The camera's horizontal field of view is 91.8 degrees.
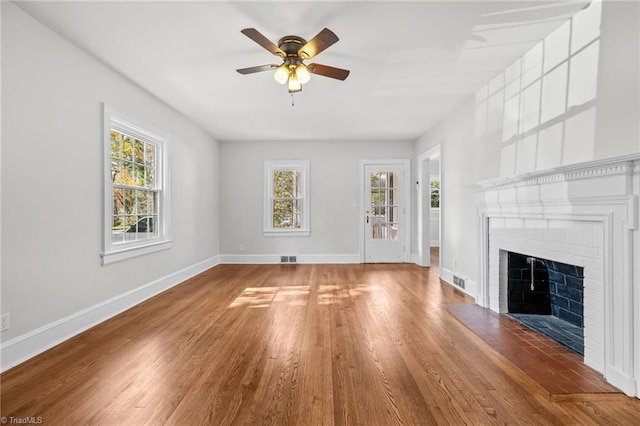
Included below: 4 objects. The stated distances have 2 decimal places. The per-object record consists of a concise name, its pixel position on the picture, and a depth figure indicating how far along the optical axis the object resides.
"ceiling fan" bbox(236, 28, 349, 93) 2.36
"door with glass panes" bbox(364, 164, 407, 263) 6.51
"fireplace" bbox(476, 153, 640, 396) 1.88
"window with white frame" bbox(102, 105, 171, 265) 3.23
